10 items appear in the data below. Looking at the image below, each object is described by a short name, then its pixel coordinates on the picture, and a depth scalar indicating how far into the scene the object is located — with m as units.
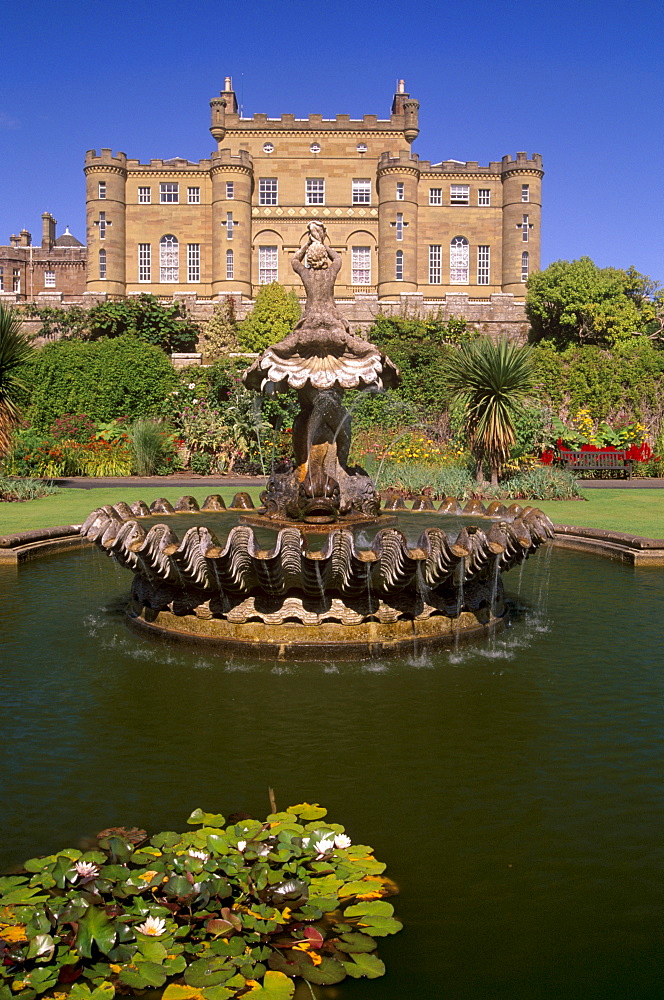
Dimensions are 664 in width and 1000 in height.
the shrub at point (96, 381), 27.41
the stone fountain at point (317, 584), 5.59
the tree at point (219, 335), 41.66
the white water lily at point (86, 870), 2.86
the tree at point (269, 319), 41.00
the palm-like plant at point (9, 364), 15.18
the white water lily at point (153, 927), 2.66
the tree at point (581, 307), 44.81
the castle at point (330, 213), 51.22
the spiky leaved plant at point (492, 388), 15.65
